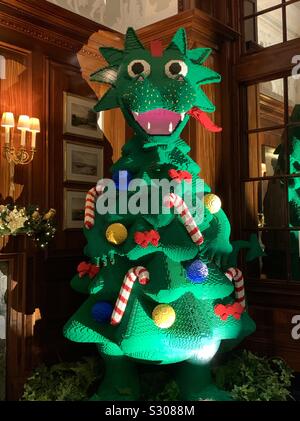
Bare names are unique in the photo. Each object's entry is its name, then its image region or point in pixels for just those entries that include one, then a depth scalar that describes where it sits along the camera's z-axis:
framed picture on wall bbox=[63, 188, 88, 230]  3.03
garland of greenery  2.43
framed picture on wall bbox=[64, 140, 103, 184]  3.05
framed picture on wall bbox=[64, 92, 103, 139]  3.05
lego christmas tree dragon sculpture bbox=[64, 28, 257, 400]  2.03
